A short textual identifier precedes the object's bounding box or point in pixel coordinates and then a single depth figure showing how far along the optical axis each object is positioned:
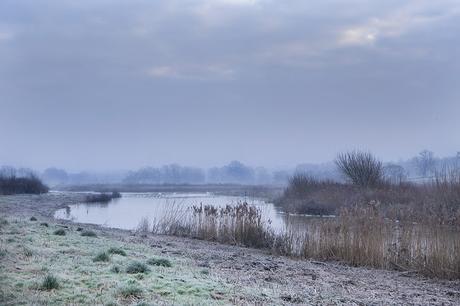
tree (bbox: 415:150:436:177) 84.21
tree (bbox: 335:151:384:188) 33.12
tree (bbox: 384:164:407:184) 33.14
